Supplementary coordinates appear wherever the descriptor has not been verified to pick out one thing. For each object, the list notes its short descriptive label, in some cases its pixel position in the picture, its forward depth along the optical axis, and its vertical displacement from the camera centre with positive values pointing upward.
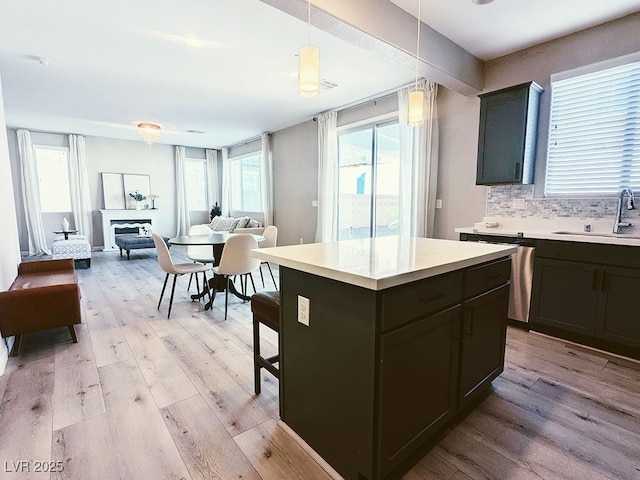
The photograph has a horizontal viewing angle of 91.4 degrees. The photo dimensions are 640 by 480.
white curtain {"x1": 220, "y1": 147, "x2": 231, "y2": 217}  8.88 +0.50
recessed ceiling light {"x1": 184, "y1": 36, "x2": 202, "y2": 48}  2.98 +1.55
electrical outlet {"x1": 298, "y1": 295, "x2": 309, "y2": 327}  1.43 -0.50
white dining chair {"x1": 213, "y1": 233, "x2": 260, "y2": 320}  3.26 -0.56
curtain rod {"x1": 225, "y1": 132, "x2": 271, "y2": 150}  7.41 +1.55
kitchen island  1.18 -0.62
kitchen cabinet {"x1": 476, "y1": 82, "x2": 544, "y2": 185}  3.00 +0.68
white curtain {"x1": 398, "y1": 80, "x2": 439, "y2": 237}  3.79 +0.45
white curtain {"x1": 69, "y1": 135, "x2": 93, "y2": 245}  7.26 +0.44
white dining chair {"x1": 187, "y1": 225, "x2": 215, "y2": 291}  4.14 -0.74
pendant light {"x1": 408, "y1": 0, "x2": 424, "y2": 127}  2.24 +0.69
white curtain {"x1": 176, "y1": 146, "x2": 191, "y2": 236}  8.61 +0.15
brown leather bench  2.37 -0.84
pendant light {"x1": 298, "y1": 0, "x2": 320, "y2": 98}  1.69 +0.73
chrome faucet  2.63 -0.04
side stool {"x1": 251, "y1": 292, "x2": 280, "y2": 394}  1.74 -0.66
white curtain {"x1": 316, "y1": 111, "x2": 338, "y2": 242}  5.25 +0.46
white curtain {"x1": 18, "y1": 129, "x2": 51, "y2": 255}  6.70 +0.11
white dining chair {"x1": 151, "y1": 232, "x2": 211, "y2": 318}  3.27 -0.65
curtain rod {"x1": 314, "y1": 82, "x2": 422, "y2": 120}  4.22 +1.52
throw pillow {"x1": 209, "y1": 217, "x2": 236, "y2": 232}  6.85 -0.48
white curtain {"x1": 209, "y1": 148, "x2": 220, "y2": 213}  9.24 +0.76
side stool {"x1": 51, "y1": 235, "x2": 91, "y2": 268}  5.45 -0.84
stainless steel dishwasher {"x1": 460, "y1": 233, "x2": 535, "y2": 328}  2.86 -0.67
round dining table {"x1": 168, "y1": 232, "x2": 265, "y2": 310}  3.54 -0.67
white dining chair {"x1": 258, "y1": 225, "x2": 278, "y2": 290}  4.63 -0.49
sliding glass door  4.48 +0.33
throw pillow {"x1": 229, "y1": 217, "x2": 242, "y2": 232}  6.49 -0.47
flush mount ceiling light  5.54 +1.28
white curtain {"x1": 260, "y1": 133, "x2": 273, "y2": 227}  6.85 +0.52
